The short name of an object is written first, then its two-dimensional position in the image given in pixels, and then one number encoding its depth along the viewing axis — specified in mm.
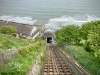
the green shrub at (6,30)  56775
